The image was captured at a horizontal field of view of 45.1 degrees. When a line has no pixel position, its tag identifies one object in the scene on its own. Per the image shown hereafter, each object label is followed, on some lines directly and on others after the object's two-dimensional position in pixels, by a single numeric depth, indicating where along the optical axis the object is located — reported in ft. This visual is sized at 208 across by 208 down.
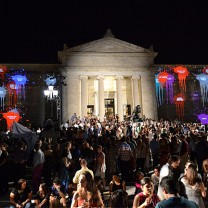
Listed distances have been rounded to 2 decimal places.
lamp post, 60.21
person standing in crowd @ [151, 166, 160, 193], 22.81
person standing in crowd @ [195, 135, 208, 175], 33.35
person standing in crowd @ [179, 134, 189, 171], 29.99
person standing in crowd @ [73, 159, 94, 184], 23.41
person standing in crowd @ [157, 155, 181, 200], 19.90
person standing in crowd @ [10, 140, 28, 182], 31.09
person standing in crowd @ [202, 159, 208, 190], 21.08
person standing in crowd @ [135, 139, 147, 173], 34.96
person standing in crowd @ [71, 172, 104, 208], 16.76
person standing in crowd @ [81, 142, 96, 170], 30.94
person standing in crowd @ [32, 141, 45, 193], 28.35
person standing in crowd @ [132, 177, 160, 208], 14.76
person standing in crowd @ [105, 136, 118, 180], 32.53
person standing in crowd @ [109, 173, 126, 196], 21.33
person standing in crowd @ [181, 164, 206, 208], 15.25
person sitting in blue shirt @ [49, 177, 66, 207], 22.26
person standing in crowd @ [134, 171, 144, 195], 21.85
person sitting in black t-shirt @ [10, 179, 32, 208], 22.16
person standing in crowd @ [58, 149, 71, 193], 26.06
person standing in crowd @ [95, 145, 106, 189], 29.63
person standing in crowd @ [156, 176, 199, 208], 10.86
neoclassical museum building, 107.45
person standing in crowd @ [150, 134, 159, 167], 36.89
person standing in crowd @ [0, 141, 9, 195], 29.80
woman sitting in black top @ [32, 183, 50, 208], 22.09
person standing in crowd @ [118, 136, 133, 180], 33.14
